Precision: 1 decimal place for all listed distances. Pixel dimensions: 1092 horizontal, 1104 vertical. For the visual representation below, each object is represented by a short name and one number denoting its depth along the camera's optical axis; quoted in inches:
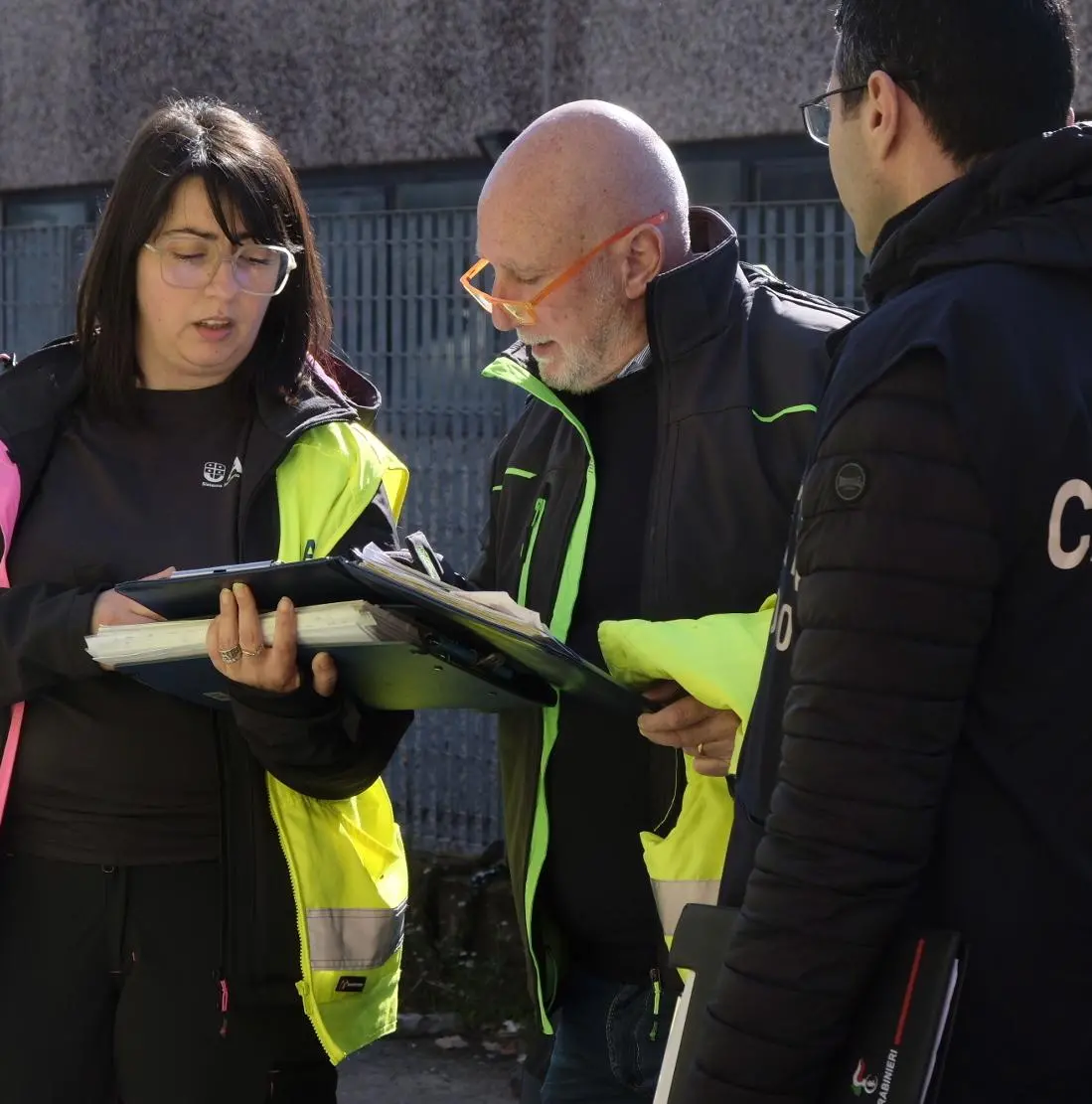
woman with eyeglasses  100.5
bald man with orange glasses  94.8
